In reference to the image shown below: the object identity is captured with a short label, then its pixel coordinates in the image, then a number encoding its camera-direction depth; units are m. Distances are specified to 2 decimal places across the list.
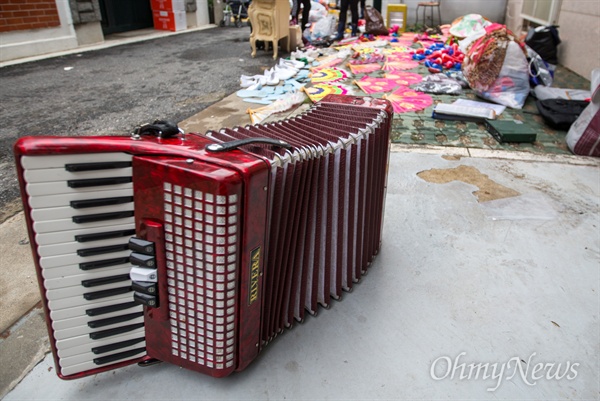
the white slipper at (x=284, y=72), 5.57
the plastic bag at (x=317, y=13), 9.29
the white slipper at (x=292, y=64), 6.09
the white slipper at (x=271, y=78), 5.42
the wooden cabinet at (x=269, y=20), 6.76
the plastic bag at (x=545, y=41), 6.53
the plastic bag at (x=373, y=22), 8.96
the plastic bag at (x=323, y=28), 8.67
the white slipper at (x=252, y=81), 5.39
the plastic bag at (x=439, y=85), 5.17
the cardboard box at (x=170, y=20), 10.31
